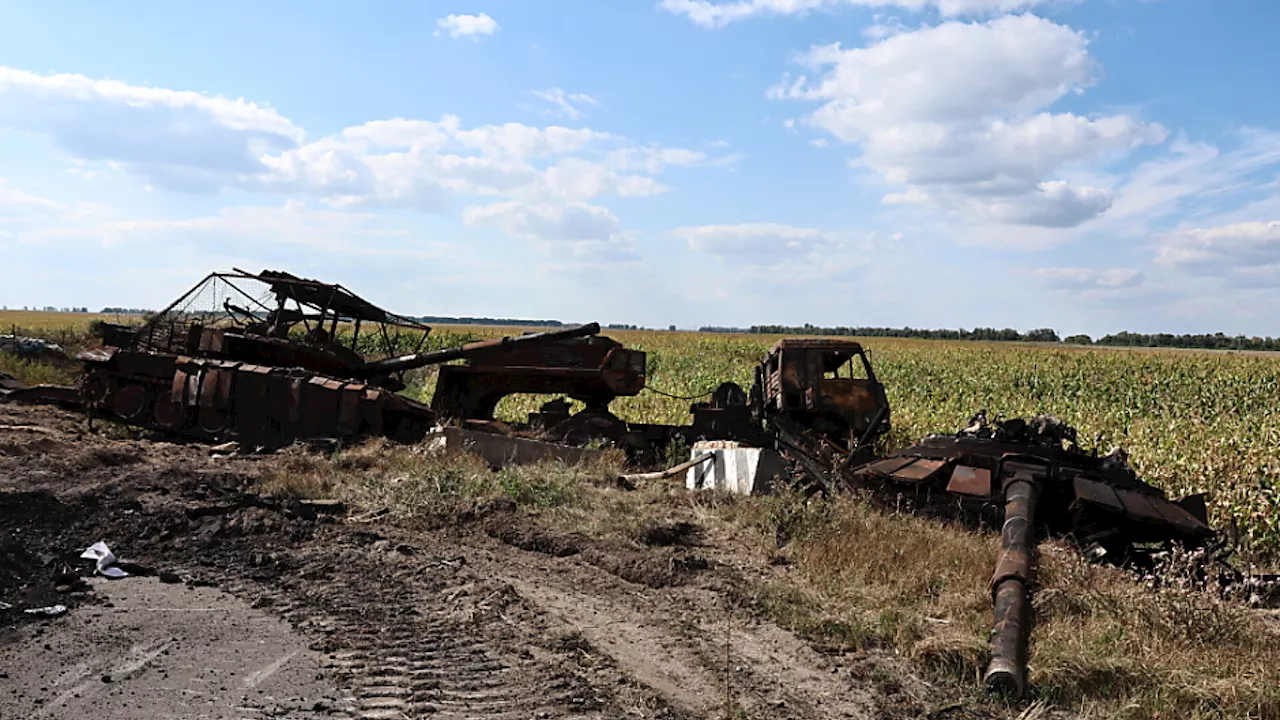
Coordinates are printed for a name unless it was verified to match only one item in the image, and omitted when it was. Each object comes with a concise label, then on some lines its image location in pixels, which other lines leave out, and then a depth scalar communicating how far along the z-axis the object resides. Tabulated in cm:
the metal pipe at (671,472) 1120
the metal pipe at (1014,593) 477
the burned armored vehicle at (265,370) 1317
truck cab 1245
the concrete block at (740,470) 1024
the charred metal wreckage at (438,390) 1077
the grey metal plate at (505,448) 1205
